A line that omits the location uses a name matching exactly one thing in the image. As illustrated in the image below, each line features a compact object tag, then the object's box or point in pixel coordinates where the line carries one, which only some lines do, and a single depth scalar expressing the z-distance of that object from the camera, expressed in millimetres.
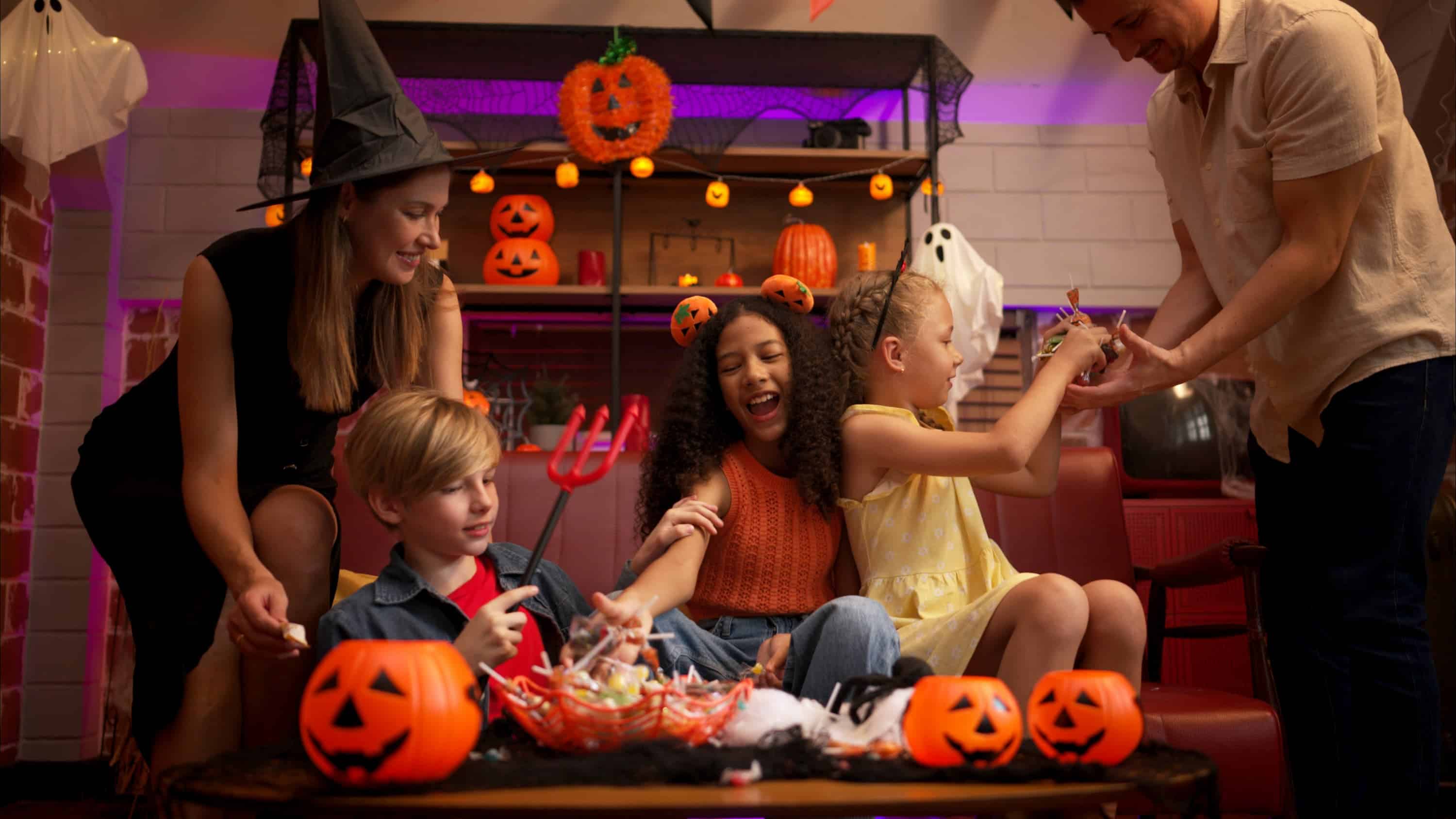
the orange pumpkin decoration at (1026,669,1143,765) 1075
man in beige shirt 1842
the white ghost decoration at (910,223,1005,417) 3945
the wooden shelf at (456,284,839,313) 4211
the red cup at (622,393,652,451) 3557
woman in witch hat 1630
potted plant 3865
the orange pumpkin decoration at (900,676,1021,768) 1055
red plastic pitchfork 1164
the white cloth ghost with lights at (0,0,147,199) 3287
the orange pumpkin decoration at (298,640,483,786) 975
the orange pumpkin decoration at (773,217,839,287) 4344
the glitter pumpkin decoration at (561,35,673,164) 4016
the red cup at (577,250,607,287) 4406
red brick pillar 3625
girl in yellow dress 1592
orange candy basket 1105
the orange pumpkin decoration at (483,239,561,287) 4316
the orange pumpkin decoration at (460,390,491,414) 3531
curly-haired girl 1827
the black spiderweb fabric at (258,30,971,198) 4531
